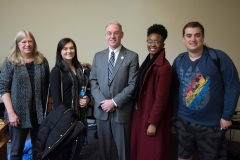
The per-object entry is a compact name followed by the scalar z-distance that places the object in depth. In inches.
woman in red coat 59.3
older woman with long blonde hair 65.6
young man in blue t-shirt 55.8
